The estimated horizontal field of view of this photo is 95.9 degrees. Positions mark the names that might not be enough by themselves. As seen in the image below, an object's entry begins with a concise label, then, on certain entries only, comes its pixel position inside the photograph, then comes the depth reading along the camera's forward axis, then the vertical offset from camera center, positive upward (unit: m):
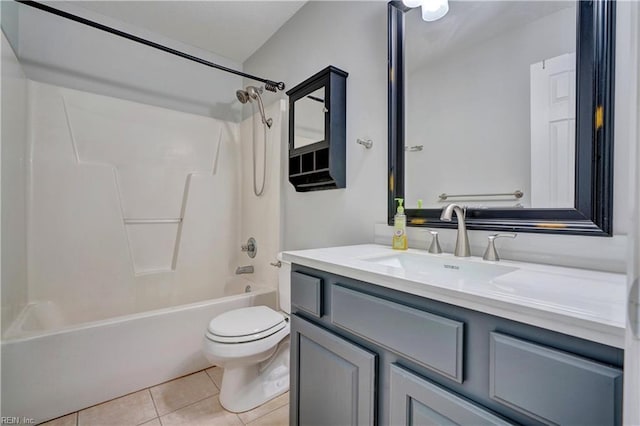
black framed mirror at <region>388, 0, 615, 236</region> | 0.83 +0.22
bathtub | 1.37 -0.79
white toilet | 1.43 -0.73
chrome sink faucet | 1.08 -0.11
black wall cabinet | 1.62 +0.45
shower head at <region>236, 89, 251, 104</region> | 2.32 +0.89
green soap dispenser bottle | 1.26 -0.12
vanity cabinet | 0.49 -0.36
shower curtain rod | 1.45 +1.00
